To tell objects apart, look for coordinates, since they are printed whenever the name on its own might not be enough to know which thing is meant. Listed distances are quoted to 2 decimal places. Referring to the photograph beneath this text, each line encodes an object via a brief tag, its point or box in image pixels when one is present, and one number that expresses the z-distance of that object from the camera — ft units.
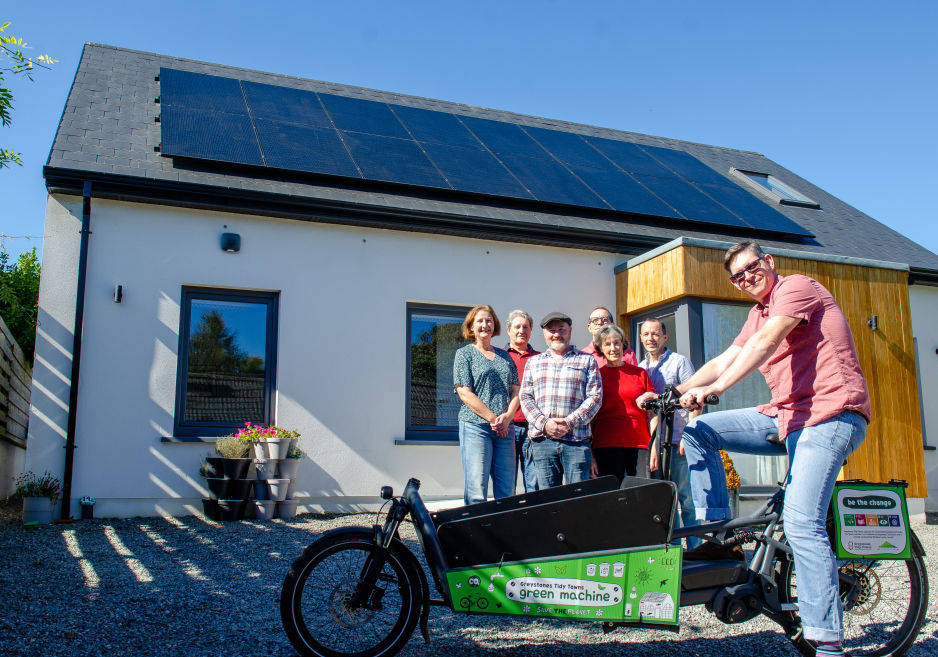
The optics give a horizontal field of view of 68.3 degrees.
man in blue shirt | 15.61
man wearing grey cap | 14.56
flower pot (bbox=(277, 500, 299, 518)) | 20.63
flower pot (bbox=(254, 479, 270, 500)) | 20.51
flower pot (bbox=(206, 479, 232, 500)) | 19.81
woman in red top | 15.31
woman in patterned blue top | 15.66
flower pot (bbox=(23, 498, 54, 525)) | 18.58
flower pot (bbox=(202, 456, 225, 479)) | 20.01
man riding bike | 9.02
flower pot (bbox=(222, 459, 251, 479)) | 19.93
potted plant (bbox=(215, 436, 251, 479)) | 19.94
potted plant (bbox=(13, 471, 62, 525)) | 18.60
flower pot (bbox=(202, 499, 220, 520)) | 19.85
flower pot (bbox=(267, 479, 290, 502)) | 20.43
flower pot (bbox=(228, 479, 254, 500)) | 19.93
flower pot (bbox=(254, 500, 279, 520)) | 20.24
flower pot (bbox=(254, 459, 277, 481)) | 20.43
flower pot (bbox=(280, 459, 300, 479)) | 20.74
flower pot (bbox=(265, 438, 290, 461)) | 20.49
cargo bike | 8.91
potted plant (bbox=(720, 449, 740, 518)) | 21.50
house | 20.62
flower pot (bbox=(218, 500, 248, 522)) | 19.74
